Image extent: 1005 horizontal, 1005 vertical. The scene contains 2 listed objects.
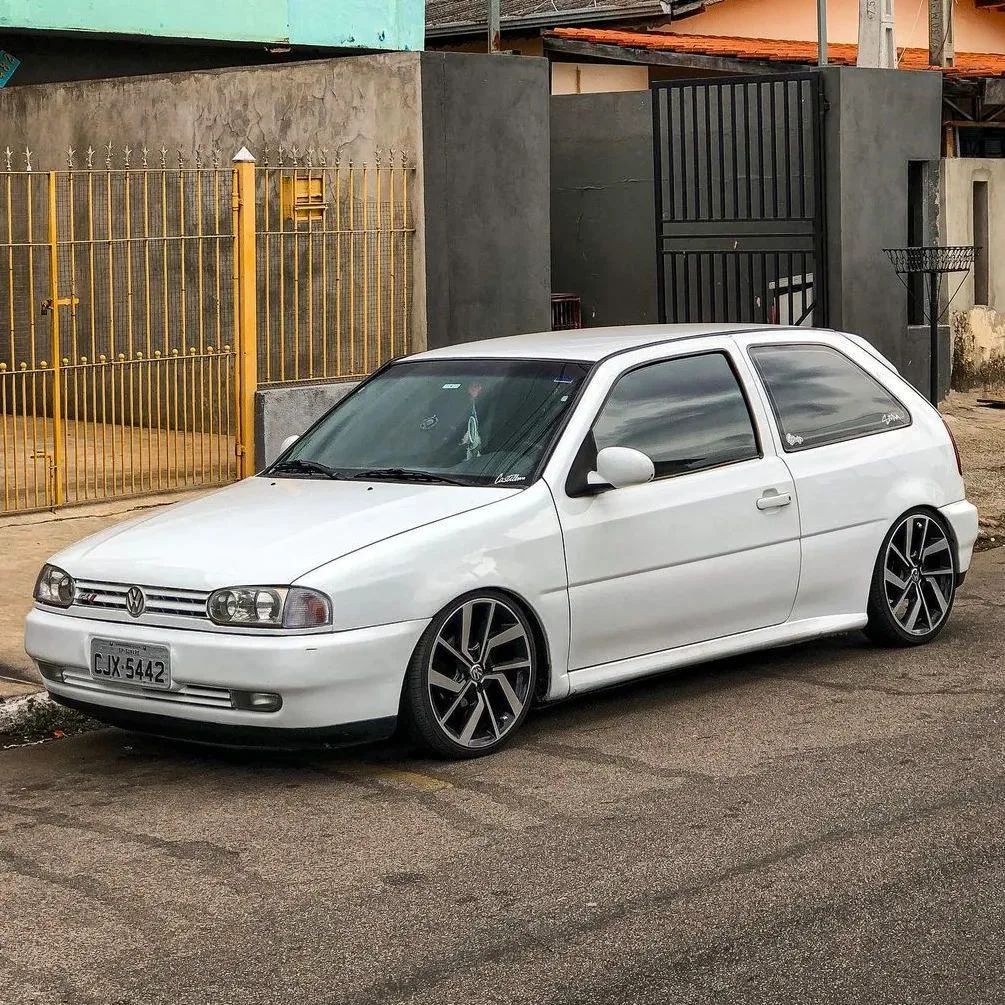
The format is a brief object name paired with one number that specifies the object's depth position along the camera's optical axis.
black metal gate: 14.74
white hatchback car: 6.12
